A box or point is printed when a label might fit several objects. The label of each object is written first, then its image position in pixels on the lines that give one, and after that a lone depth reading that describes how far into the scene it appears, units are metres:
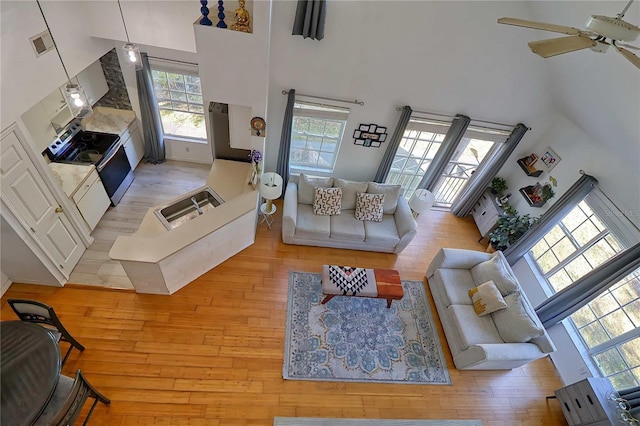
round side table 5.43
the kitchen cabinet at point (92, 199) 4.51
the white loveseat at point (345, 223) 5.21
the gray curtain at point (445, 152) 5.27
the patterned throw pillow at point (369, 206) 5.44
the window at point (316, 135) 5.17
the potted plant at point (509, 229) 5.42
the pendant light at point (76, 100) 3.10
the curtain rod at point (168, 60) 5.12
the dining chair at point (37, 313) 3.10
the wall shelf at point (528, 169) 5.55
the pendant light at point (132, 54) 3.63
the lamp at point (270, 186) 4.91
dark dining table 2.02
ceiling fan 1.77
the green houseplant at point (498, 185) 6.16
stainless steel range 4.73
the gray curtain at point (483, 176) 5.44
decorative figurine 3.53
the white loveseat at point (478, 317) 4.06
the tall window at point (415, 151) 5.42
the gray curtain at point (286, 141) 4.93
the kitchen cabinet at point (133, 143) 5.59
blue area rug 4.07
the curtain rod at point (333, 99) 4.92
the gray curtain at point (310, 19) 4.00
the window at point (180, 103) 5.42
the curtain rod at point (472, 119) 5.22
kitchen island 3.87
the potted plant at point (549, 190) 5.27
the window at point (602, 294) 4.00
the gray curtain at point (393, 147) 5.12
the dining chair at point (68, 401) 2.52
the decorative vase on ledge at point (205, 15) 3.41
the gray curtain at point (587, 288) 3.86
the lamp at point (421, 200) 5.65
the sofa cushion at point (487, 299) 4.36
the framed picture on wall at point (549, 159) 5.29
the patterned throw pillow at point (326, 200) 5.33
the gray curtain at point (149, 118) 5.21
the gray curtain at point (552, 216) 4.51
